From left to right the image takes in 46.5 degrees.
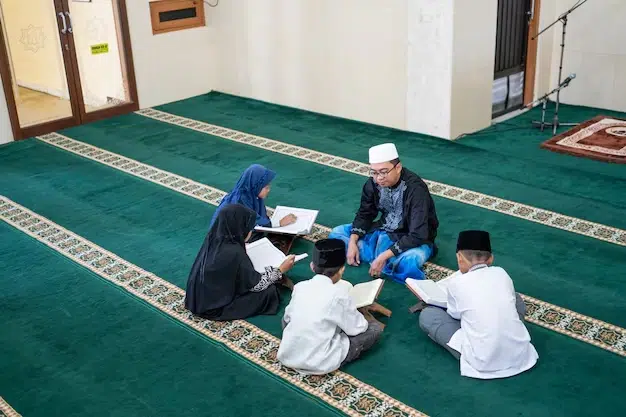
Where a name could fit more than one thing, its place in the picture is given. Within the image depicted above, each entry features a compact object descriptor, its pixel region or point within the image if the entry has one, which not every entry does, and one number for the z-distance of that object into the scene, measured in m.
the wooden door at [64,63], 6.89
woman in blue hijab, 4.24
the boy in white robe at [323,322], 3.17
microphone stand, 6.38
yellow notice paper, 7.47
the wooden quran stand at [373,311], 3.58
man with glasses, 4.00
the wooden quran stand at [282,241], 4.41
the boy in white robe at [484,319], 3.10
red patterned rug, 5.88
